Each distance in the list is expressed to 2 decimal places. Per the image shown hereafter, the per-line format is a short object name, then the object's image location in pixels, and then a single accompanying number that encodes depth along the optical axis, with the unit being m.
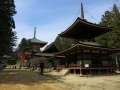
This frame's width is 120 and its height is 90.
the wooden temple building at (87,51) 12.95
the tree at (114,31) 22.94
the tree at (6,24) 14.48
